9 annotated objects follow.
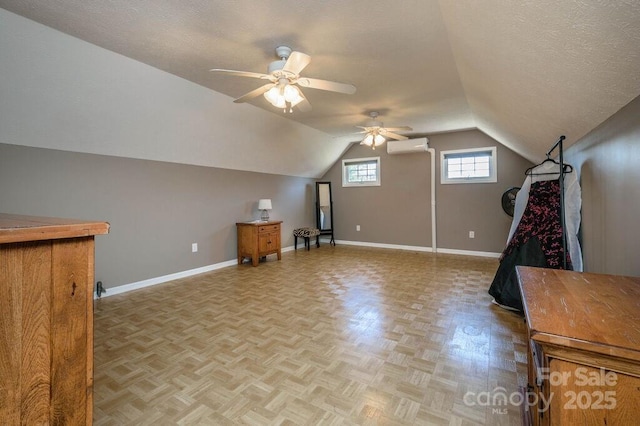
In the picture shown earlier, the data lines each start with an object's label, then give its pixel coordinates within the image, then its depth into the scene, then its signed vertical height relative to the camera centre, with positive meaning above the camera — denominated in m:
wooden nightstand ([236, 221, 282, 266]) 4.79 -0.46
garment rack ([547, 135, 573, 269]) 2.29 -0.04
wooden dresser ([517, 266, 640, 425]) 0.70 -0.38
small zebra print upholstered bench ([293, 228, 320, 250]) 6.12 -0.46
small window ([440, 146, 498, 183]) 5.26 +0.90
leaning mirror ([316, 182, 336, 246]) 6.86 +0.09
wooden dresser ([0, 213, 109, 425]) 0.63 -0.26
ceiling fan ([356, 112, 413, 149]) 4.01 +1.15
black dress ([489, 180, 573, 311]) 2.60 -0.27
